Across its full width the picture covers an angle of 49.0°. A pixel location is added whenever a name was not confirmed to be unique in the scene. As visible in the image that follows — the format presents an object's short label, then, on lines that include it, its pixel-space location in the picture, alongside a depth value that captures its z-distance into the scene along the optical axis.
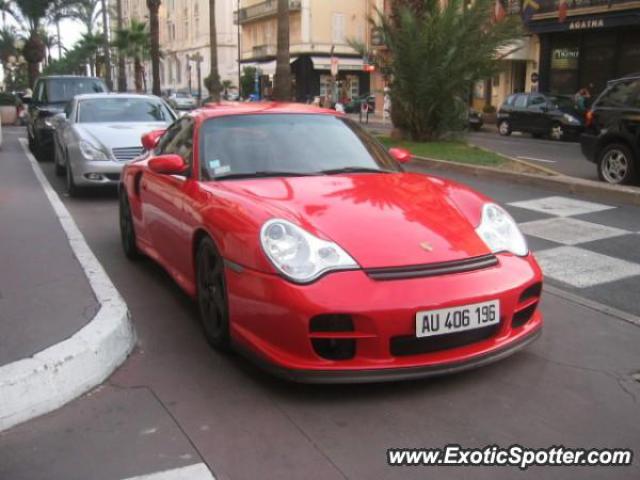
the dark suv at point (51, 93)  14.97
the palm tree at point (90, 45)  69.06
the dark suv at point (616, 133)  9.55
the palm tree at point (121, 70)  46.91
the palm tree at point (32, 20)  36.75
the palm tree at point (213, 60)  35.59
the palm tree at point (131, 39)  52.50
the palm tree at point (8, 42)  57.69
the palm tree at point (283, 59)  19.81
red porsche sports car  3.29
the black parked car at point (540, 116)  21.83
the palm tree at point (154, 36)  30.86
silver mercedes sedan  9.36
